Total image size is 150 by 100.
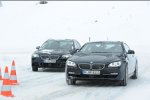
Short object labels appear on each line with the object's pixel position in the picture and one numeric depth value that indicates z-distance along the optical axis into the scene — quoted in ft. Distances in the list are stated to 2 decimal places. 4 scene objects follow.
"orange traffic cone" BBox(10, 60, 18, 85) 46.34
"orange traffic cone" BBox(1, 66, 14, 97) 36.32
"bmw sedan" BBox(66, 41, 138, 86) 44.55
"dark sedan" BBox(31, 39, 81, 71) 63.31
